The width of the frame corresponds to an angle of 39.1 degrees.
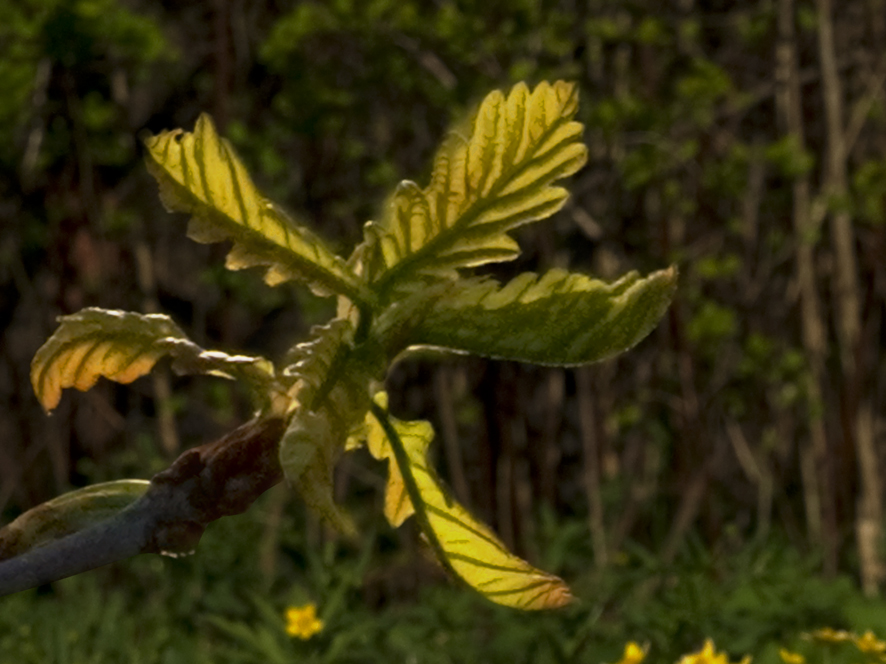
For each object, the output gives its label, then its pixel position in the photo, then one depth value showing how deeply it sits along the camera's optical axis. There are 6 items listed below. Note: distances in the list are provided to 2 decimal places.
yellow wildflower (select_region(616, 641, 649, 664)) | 1.97
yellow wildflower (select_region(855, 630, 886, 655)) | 2.01
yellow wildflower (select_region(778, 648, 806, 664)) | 2.06
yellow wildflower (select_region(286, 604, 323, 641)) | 2.43
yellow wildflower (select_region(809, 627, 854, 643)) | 2.03
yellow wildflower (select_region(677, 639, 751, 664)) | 1.85
